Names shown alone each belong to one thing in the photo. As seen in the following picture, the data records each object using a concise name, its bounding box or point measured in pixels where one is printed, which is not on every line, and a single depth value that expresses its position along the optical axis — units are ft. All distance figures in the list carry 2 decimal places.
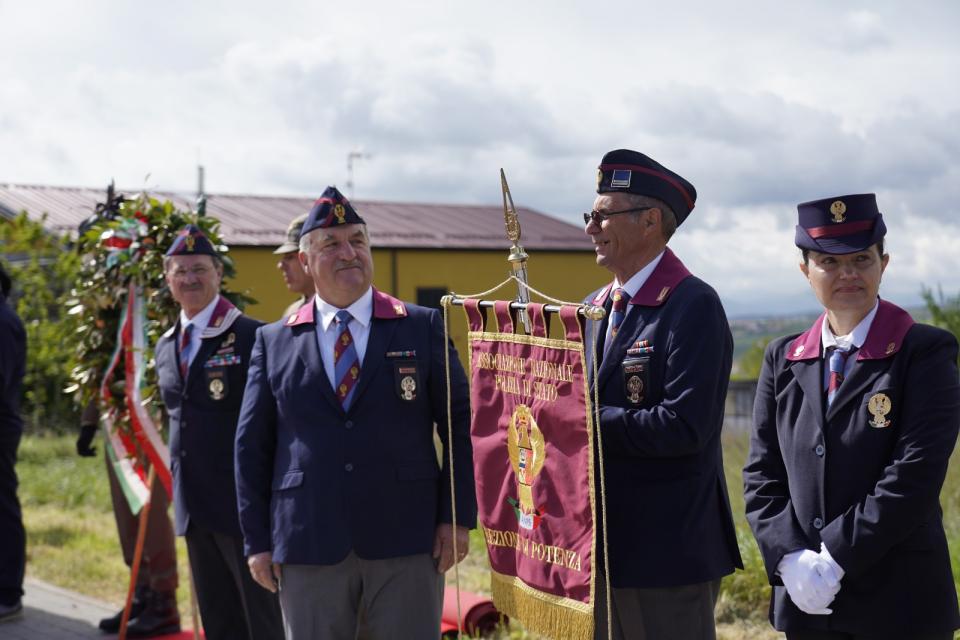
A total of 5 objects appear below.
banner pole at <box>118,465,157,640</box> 19.27
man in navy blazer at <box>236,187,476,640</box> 12.44
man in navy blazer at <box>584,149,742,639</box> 10.75
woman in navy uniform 10.22
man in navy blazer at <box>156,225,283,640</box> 16.07
